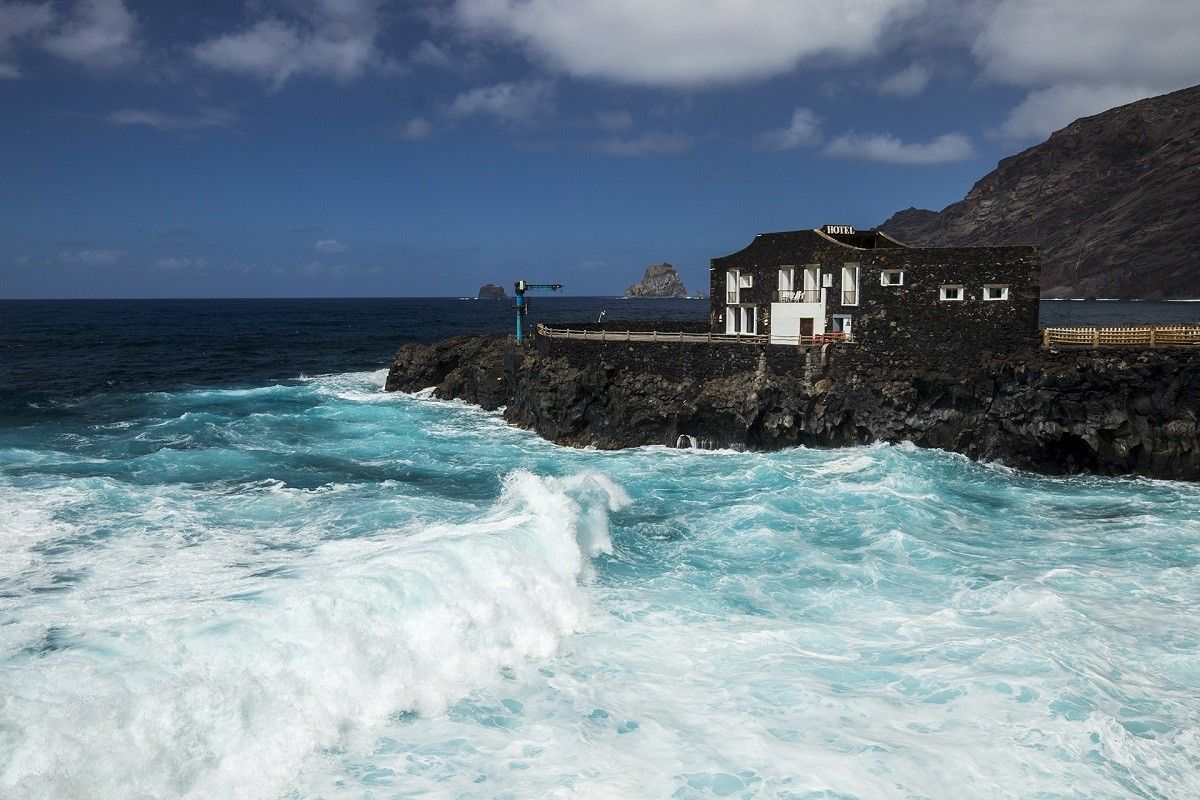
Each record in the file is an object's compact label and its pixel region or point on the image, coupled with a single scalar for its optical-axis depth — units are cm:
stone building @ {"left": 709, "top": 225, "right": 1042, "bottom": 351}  3288
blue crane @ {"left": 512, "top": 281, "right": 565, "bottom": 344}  5010
